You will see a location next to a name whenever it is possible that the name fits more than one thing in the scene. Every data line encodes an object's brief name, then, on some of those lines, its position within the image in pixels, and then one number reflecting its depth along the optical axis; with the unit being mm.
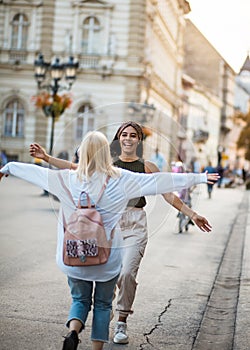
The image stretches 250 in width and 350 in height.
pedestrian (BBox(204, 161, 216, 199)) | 31844
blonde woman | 5195
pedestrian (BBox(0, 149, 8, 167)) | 38688
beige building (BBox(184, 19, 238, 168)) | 74606
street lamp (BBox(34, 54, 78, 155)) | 28484
